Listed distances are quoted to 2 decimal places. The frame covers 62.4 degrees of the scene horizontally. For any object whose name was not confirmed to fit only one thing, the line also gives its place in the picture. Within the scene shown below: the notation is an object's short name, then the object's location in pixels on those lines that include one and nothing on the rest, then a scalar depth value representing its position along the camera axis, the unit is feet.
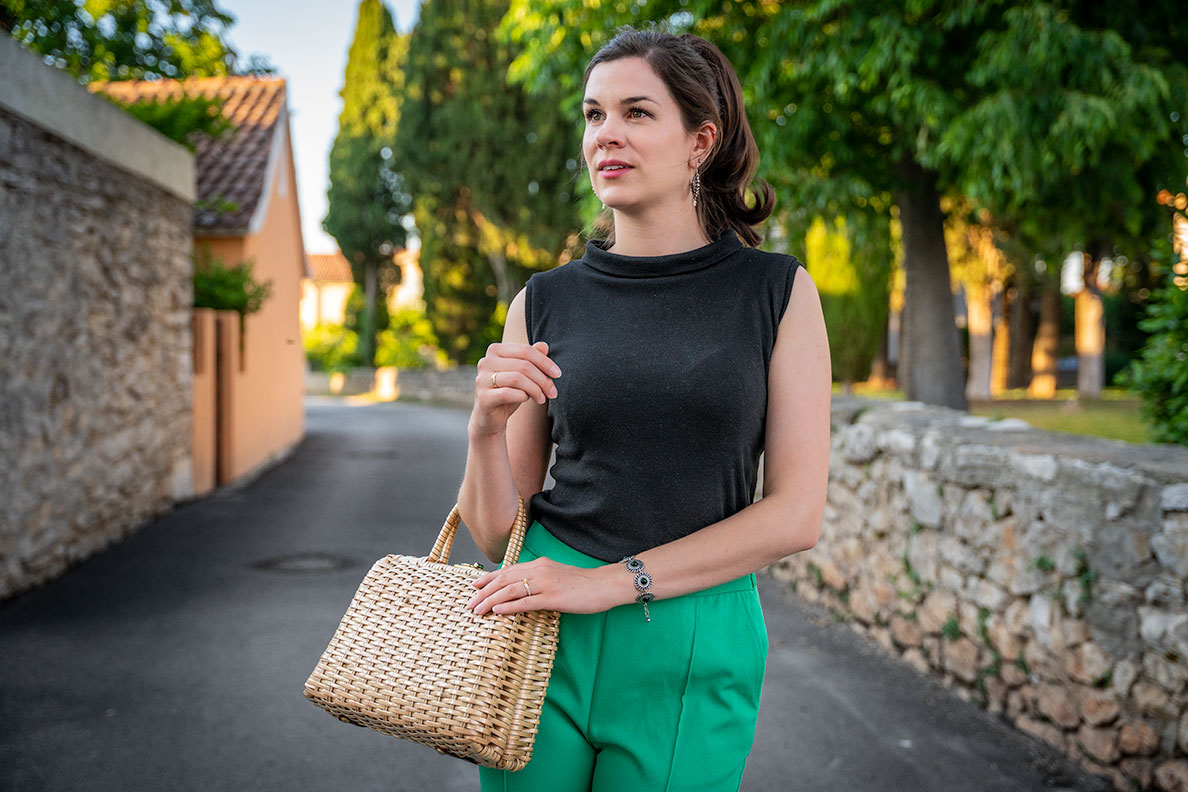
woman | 5.21
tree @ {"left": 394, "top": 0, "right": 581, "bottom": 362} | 86.94
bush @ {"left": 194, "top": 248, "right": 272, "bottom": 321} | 41.29
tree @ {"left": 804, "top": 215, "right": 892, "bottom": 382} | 68.44
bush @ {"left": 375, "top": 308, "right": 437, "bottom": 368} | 114.32
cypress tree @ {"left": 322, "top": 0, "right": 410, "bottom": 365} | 114.52
